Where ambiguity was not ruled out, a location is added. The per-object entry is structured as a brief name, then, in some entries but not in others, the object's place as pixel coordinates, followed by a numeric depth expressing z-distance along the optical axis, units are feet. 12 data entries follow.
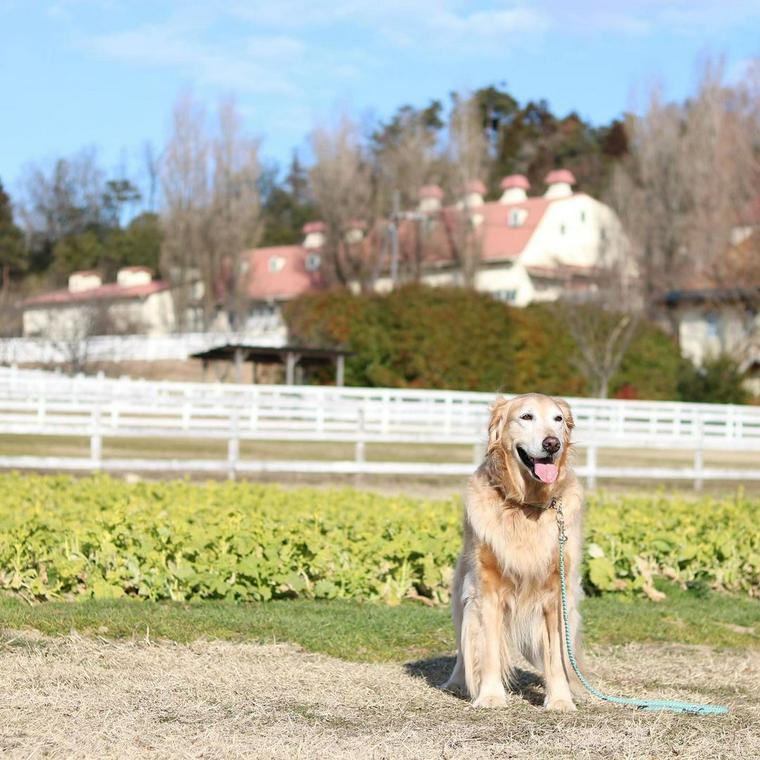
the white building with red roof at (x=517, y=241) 202.59
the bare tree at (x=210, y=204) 208.23
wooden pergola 129.49
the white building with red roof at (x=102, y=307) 185.57
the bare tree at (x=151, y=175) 291.32
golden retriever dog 17.76
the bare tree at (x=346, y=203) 206.39
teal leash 17.92
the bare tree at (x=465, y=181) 198.49
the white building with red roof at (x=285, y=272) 230.07
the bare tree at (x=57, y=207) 275.39
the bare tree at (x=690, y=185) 182.91
